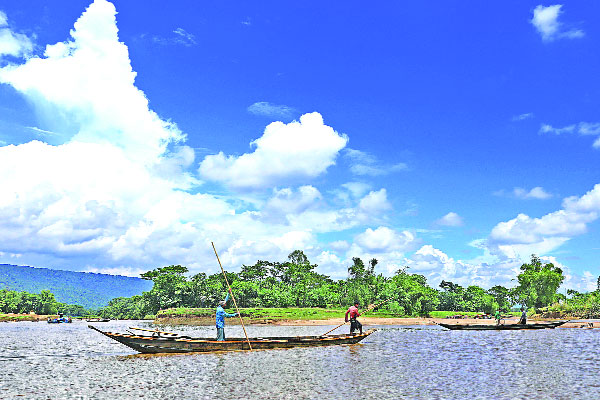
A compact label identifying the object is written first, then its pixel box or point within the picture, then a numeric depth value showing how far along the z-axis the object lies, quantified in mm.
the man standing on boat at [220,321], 31053
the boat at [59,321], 115438
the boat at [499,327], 56031
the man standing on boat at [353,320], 37669
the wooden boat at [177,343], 29578
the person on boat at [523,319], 59412
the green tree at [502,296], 135225
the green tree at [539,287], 123156
